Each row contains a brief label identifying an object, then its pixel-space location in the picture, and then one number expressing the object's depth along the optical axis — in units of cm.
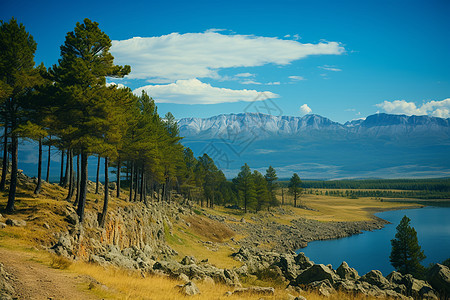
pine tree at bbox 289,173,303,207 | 11106
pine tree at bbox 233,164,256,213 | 8469
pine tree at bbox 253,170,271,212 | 8938
